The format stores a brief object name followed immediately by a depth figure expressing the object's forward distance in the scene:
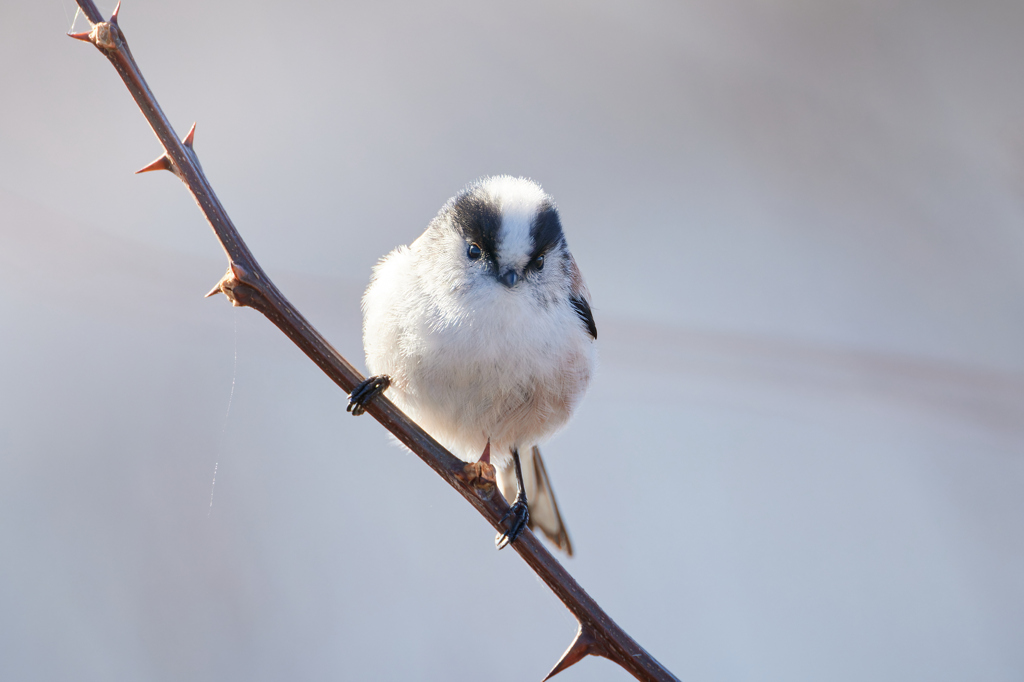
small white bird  3.47
